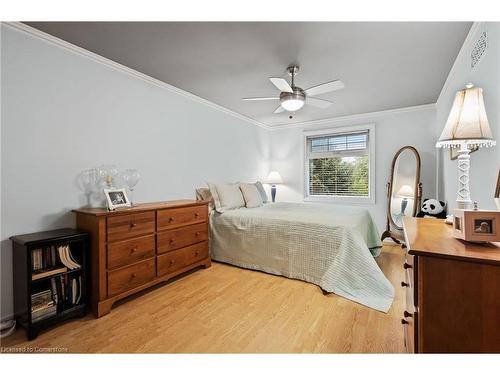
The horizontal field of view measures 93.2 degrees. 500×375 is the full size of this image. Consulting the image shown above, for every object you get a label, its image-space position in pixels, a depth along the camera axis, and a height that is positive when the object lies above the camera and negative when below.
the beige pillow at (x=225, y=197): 3.34 -0.14
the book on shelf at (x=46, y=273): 1.70 -0.64
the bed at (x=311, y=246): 2.30 -0.68
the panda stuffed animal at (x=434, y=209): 3.09 -0.29
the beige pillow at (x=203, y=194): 3.52 -0.11
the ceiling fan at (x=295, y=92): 2.27 +0.96
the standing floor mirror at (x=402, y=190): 3.79 -0.05
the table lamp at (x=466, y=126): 1.18 +0.31
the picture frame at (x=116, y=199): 2.15 -0.11
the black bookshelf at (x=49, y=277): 1.66 -0.68
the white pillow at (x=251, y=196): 3.68 -0.14
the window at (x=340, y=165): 4.38 +0.44
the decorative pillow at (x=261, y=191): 4.25 -0.08
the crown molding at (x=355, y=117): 3.87 +1.30
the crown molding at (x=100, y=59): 1.86 +1.26
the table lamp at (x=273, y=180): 5.04 +0.15
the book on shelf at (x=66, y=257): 1.86 -0.56
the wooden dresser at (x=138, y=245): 1.96 -0.57
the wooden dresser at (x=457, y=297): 0.87 -0.43
